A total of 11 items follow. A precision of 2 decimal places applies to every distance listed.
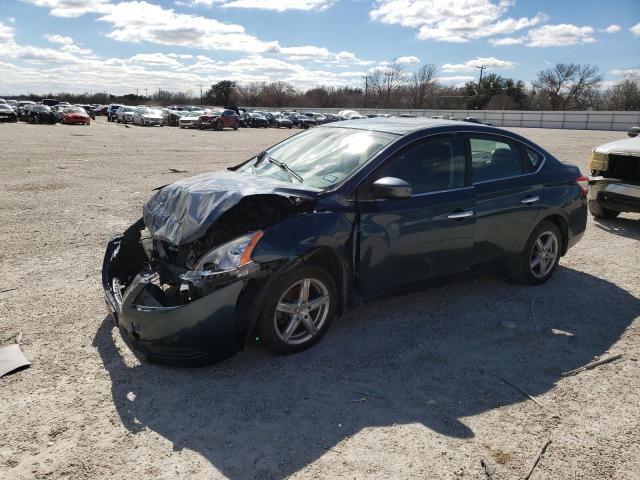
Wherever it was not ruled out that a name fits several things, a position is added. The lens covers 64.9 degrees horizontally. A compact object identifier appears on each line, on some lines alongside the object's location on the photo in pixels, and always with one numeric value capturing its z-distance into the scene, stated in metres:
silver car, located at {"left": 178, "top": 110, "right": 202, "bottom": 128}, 38.97
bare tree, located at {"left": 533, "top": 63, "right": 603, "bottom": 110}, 85.62
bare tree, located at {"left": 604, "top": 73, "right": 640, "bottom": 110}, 71.00
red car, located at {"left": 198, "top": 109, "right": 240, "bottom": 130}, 38.49
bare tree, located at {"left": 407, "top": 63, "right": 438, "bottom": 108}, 102.56
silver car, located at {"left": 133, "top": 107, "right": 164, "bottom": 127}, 42.78
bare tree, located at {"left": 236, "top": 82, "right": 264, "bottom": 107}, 118.06
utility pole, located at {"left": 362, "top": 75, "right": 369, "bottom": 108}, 110.44
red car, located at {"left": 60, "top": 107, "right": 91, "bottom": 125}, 38.05
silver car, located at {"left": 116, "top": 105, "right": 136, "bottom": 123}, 45.19
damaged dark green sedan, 3.28
